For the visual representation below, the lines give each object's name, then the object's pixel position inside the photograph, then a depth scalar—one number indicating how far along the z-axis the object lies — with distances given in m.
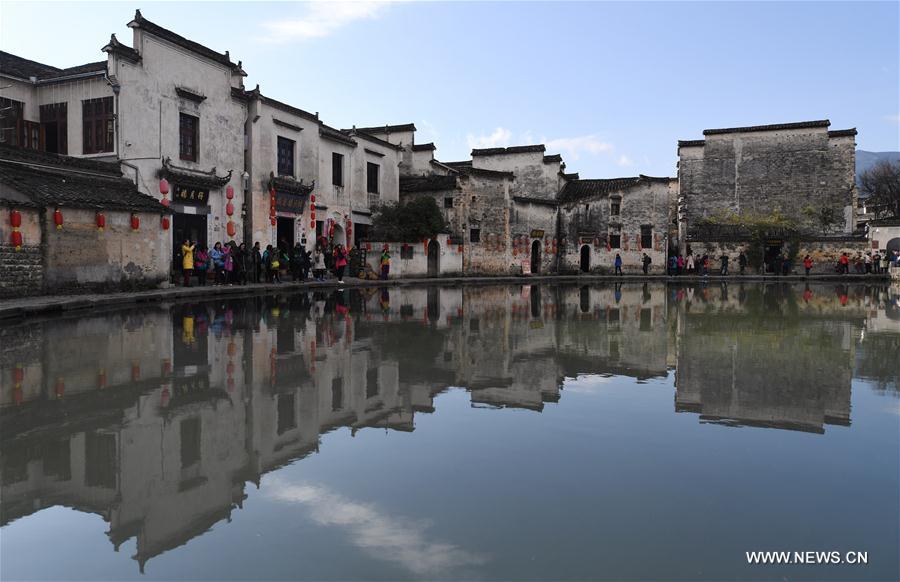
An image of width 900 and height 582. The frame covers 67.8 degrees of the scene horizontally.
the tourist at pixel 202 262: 19.98
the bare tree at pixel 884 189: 52.94
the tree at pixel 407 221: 30.20
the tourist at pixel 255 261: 22.29
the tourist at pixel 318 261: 26.38
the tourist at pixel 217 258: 20.56
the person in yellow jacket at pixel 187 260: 19.12
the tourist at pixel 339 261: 25.62
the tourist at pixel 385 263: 28.55
